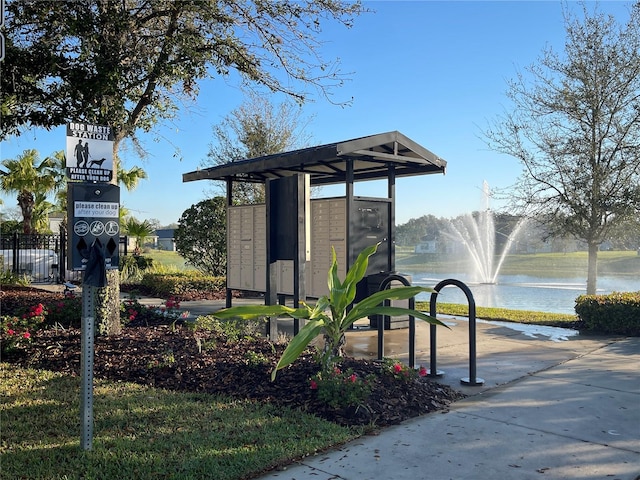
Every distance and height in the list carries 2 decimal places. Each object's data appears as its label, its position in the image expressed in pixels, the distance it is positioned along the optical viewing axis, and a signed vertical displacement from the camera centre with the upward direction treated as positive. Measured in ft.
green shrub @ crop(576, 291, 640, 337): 27.55 -3.43
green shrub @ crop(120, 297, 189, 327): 26.78 -3.54
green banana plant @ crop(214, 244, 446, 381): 16.10 -1.94
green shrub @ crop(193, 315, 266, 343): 22.36 -3.56
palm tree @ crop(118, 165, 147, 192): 69.25 +9.26
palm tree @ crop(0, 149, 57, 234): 69.46 +8.91
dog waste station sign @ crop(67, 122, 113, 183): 11.86 +2.15
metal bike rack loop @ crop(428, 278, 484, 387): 18.13 -3.32
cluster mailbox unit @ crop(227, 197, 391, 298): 29.78 +0.44
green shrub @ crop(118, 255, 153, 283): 55.59 -2.07
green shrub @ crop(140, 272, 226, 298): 46.35 -3.27
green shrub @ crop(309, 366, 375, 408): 14.92 -4.00
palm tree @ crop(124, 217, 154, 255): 65.92 +2.40
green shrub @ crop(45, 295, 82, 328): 26.21 -3.31
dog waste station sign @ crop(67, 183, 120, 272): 11.76 +0.53
